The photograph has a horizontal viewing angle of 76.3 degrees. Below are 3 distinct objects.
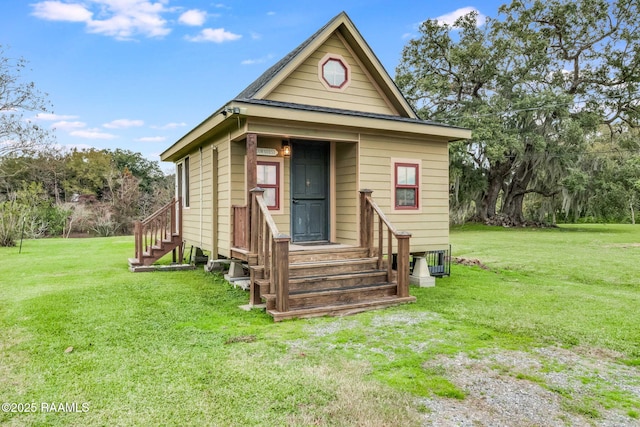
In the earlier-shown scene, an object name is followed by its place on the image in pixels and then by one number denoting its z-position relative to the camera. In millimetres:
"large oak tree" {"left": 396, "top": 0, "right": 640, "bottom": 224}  22234
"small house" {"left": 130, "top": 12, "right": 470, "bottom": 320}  6195
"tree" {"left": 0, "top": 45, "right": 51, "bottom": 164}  17422
